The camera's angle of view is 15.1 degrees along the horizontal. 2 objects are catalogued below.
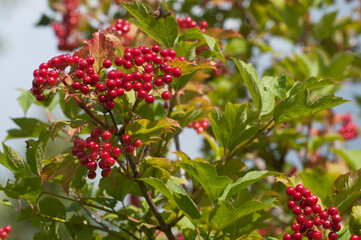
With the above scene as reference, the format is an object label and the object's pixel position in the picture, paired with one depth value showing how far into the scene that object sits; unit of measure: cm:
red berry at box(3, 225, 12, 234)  118
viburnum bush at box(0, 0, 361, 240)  113
